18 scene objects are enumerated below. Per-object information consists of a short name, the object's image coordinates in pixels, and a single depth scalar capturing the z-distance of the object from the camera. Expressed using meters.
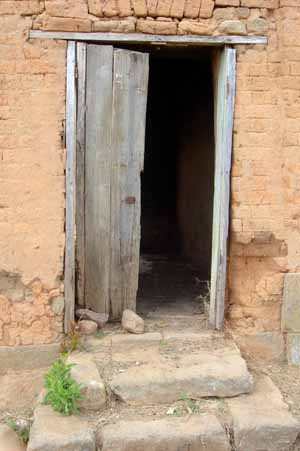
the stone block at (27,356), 4.34
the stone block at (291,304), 4.49
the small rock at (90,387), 3.68
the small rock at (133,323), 4.44
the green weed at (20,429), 3.67
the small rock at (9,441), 3.56
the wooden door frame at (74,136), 4.18
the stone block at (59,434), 3.29
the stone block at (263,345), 4.55
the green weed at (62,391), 3.59
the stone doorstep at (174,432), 3.35
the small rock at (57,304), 4.36
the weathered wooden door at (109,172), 4.35
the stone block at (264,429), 3.49
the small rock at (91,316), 4.52
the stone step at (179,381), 3.79
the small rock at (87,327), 4.41
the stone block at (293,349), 4.56
